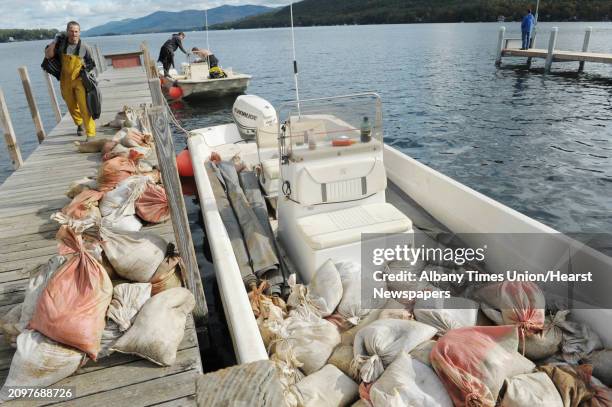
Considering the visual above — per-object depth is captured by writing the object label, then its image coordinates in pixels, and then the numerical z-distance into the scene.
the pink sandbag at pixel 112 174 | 5.24
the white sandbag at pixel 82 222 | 3.11
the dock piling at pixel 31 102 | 9.93
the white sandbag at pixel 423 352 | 2.75
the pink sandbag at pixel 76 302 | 2.55
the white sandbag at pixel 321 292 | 3.50
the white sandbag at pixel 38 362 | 2.49
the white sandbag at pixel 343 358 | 2.94
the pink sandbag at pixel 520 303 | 3.05
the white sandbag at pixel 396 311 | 3.34
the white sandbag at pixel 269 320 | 3.21
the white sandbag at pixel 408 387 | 2.45
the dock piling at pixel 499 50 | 23.61
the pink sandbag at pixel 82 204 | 4.64
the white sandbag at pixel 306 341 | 2.98
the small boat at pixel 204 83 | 17.09
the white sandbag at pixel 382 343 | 2.78
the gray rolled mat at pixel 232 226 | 4.11
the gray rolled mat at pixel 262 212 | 4.06
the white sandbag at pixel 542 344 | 3.01
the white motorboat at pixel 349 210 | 3.41
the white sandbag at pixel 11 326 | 2.82
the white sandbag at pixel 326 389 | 2.63
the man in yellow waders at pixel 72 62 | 6.77
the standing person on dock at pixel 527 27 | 20.67
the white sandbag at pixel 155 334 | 2.70
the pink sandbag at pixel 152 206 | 4.66
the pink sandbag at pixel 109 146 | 7.03
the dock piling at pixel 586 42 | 20.11
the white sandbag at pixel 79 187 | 5.48
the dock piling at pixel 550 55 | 20.06
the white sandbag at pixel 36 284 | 2.81
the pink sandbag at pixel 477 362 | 2.46
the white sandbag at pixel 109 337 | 2.73
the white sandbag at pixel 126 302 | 2.78
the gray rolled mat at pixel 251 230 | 4.15
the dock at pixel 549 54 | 18.61
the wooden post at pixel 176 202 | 3.13
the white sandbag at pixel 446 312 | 3.26
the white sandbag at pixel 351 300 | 3.56
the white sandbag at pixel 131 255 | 3.15
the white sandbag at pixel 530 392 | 2.46
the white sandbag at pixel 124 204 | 4.46
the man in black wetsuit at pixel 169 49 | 17.83
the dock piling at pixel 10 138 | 8.80
